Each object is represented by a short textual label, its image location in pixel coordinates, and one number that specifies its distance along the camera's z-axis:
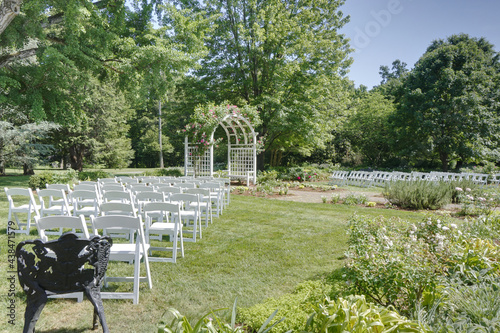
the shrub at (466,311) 2.13
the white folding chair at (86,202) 5.36
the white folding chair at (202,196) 6.32
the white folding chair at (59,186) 6.43
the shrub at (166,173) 18.08
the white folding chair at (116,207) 3.99
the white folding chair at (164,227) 4.33
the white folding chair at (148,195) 5.28
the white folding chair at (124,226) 3.26
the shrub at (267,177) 15.50
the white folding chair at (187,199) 5.42
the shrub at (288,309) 2.59
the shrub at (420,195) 9.54
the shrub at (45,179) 11.95
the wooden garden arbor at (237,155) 15.17
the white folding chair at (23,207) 5.71
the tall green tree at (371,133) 28.62
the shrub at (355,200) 10.42
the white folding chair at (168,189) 6.40
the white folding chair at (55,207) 5.53
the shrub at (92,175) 14.91
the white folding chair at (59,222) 2.90
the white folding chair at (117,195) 5.25
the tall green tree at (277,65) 18.80
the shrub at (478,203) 7.92
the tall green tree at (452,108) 22.20
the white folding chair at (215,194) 7.41
